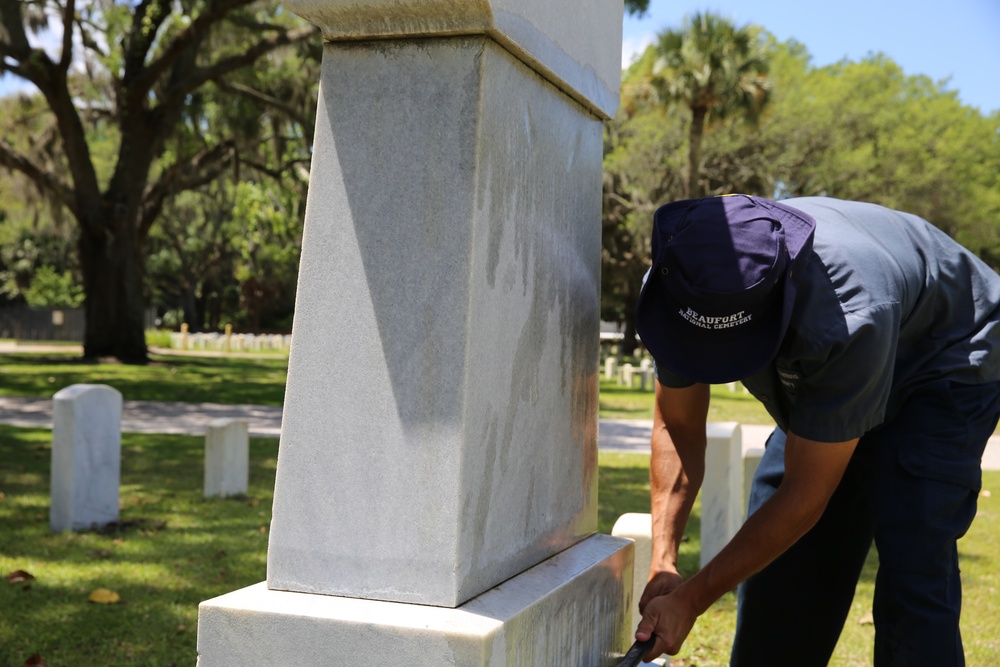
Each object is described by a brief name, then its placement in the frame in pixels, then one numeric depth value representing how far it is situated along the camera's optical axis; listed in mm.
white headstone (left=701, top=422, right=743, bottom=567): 5324
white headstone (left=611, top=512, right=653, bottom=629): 3160
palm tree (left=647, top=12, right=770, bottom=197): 23703
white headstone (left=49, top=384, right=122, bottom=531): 5742
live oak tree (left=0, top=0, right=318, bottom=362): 17688
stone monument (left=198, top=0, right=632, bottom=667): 1685
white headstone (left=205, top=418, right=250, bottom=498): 6895
